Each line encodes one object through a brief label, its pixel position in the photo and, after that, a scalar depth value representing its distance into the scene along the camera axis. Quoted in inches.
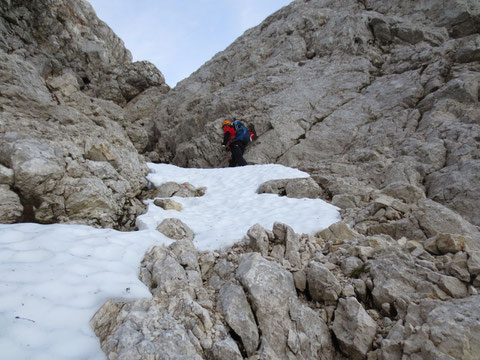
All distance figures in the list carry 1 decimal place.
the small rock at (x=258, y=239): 229.1
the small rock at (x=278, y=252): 223.0
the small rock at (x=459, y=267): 163.6
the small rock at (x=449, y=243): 191.9
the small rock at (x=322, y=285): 176.1
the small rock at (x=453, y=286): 156.3
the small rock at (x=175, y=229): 257.8
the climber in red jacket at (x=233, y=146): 625.0
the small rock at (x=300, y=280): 187.9
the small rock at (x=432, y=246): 199.9
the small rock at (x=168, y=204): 347.8
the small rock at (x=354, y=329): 149.2
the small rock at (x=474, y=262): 162.2
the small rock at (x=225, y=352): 132.5
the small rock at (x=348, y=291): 174.6
